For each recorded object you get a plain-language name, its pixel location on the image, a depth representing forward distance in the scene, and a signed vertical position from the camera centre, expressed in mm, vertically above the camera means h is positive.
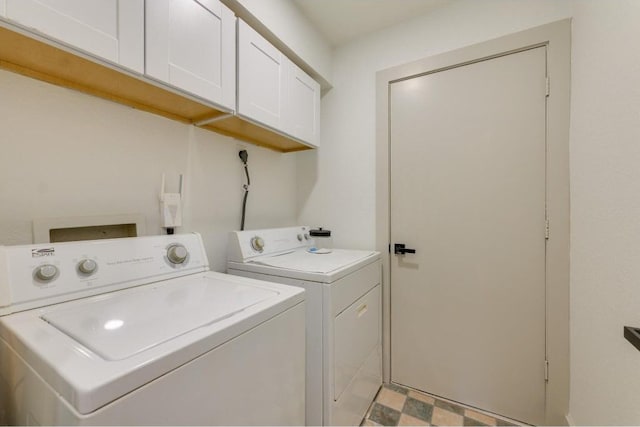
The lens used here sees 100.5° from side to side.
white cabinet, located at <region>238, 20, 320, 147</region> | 1295 +694
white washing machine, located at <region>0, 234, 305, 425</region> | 480 -279
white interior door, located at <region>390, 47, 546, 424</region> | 1462 -125
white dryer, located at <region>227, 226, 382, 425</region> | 1152 -475
